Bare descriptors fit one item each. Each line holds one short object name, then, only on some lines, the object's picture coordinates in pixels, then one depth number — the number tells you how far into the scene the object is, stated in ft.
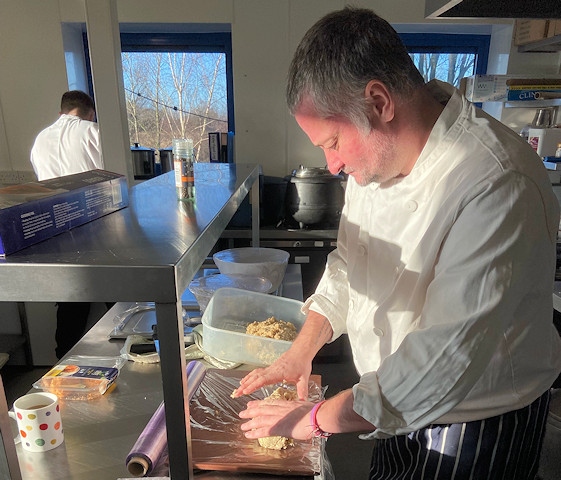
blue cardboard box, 1.86
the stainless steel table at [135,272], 1.70
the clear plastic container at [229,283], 5.20
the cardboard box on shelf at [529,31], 8.73
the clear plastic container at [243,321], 3.91
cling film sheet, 2.74
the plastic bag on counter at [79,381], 3.56
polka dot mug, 2.84
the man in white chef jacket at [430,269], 2.24
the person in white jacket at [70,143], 8.75
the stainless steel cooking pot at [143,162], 10.46
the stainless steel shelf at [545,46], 8.55
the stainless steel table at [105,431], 2.81
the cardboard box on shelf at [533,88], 9.30
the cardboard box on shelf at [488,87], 9.42
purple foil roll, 2.63
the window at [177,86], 10.57
